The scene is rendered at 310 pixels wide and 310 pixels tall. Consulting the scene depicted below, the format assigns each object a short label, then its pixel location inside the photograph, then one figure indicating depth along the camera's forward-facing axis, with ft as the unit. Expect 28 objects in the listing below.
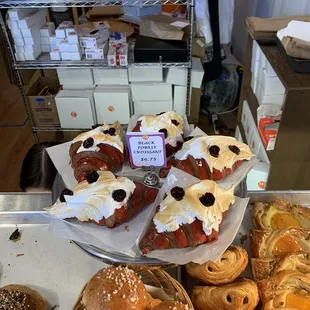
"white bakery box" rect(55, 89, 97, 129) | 7.59
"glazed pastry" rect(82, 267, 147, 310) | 2.35
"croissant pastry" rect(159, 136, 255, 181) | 3.28
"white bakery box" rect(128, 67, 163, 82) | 7.45
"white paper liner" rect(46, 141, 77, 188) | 3.39
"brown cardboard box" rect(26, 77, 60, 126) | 7.87
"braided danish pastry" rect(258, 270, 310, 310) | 2.56
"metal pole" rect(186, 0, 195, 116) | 6.48
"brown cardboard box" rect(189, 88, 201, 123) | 8.03
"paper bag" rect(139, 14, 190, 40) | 7.09
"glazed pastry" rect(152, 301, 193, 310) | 2.37
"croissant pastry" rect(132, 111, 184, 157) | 3.66
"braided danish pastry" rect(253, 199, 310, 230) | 3.17
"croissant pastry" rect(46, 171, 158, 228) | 2.81
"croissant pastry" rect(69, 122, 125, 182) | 3.35
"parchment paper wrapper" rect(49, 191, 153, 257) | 2.69
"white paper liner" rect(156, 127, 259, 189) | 3.26
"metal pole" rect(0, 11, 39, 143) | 6.86
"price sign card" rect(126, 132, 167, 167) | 3.11
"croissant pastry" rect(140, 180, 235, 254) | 2.63
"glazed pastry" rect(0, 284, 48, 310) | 2.55
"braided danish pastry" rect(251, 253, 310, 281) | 2.73
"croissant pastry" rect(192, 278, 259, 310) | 2.51
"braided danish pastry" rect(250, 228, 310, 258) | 2.88
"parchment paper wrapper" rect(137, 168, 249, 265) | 2.57
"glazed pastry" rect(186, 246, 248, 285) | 2.64
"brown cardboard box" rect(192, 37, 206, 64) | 7.80
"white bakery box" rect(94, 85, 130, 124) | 7.55
